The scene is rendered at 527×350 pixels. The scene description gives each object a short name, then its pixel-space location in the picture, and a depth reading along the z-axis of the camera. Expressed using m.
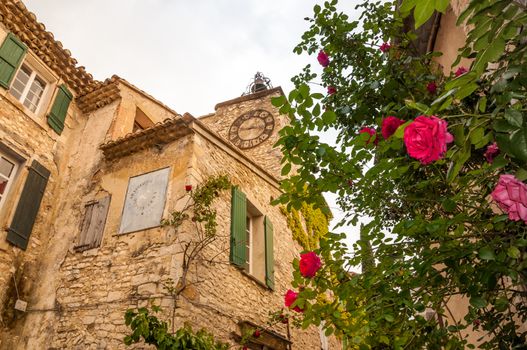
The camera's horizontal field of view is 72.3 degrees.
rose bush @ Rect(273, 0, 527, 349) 1.12
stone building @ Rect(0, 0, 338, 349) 5.42
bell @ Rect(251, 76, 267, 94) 17.54
